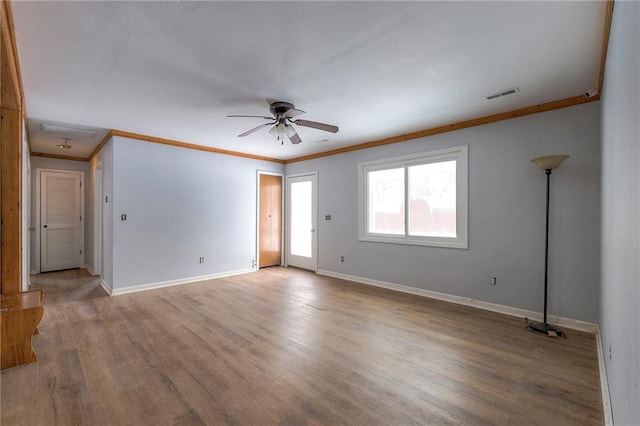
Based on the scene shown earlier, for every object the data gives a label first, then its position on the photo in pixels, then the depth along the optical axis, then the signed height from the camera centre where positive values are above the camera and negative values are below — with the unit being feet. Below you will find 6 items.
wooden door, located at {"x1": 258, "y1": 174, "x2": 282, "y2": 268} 21.83 -0.73
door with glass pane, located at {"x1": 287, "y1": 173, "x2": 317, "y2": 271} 21.11 -0.70
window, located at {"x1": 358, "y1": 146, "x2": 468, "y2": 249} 13.94 +0.69
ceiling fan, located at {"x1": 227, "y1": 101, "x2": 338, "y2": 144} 11.00 +3.47
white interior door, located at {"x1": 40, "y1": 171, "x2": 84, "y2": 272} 20.80 -0.76
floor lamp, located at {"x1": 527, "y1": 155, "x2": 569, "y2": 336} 10.28 -1.25
